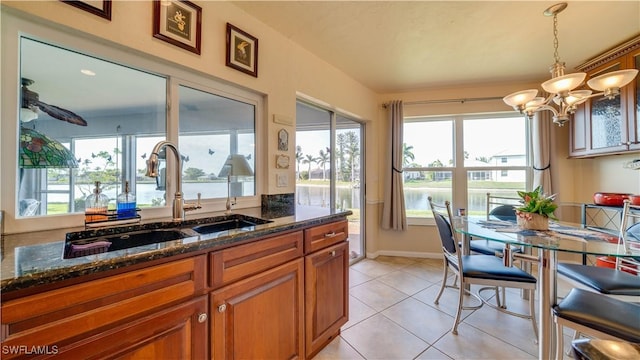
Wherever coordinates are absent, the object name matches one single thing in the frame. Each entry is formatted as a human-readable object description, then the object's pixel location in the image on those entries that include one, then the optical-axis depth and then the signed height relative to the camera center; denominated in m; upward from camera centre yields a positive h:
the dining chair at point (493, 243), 2.44 -0.65
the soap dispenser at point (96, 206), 1.23 -0.12
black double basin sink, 1.08 -0.27
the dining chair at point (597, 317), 1.09 -0.64
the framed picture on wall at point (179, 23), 1.44 +0.97
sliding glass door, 2.86 +0.23
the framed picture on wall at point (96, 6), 1.18 +0.86
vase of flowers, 1.88 -0.24
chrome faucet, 1.25 +0.04
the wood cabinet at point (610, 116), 2.33 +0.68
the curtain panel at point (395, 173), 3.58 +0.12
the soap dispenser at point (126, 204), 1.33 -0.12
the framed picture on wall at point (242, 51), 1.81 +0.99
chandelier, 1.60 +0.64
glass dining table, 1.40 -0.39
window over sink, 1.15 +0.34
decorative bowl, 2.50 -0.19
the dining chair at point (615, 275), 1.59 -0.67
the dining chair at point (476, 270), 1.80 -0.68
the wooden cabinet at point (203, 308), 0.68 -0.47
